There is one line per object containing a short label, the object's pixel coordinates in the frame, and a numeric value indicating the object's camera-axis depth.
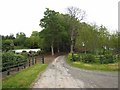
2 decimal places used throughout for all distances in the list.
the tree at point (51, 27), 25.40
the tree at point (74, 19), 26.51
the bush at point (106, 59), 13.11
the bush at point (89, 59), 13.84
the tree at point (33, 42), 38.95
